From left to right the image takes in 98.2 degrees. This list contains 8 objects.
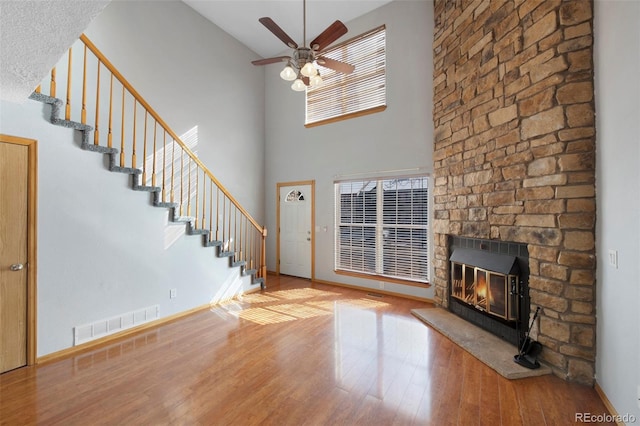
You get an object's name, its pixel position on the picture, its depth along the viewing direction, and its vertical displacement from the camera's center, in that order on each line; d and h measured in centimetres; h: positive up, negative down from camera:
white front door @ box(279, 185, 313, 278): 593 -36
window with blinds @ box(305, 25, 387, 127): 502 +251
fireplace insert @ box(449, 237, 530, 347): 287 -83
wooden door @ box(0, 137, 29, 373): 245 -35
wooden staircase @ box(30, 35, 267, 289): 301 +81
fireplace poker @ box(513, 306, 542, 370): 252 -130
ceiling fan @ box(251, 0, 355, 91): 292 +183
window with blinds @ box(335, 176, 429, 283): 461 -25
